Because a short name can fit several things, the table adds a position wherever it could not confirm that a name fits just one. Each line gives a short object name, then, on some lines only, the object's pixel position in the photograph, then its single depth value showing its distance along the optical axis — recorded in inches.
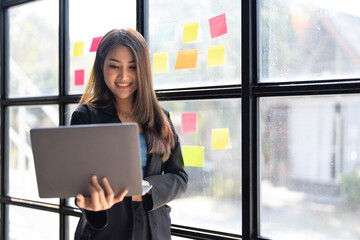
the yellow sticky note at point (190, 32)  73.7
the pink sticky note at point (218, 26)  70.5
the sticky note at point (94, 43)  86.6
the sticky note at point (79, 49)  90.2
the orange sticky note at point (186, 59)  73.8
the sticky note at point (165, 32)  76.7
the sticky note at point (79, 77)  90.7
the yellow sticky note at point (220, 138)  70.3
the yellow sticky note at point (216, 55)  70.8
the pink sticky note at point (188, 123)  74.1
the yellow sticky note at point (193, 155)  72.8
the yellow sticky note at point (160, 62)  77.6
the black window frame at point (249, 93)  61.6
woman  53.4
